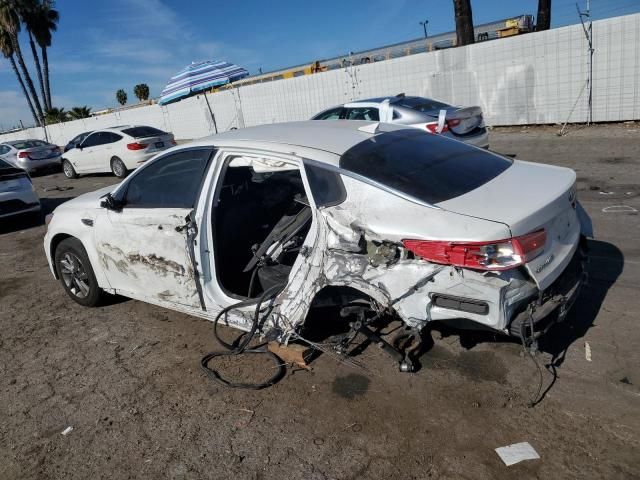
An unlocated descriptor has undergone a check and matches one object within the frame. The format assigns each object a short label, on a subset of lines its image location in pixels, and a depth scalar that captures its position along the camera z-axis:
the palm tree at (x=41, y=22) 42.59
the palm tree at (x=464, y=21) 16.28
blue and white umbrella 13.63
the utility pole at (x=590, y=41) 12.98
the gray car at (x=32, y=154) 18.66
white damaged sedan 2.74
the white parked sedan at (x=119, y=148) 13.97
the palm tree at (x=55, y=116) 43.88
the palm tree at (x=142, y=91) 71.19
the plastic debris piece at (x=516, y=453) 2.50
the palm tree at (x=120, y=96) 74.94
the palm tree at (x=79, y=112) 42.47
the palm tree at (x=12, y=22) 41.16
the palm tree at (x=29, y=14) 41.91
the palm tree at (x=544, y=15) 16.25
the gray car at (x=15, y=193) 9.34
